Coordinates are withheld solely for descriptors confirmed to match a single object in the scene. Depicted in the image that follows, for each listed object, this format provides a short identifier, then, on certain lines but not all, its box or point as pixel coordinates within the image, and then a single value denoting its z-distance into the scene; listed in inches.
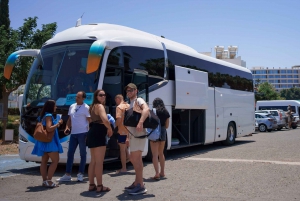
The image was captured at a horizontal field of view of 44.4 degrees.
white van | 1487.5
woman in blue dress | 302.2
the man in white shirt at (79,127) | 321.7
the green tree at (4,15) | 912.9
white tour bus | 364.2
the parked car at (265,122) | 1146.7
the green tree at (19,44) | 712.4
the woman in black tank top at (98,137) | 272.1
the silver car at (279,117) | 1195.4
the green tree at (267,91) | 2930.6
